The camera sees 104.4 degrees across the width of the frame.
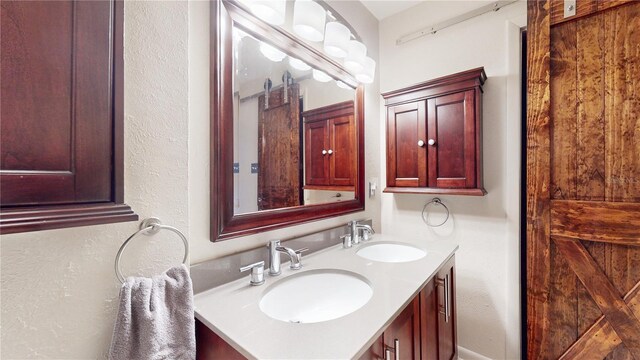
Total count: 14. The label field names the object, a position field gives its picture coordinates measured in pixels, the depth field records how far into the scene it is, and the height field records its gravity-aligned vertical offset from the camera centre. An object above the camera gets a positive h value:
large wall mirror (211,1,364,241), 0.95 +0.26
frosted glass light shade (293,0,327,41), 1.17 +0.77
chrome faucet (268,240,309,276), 1.04 -0.32
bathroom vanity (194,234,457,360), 0.62 -0.40
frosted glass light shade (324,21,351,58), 1.33 +0.77
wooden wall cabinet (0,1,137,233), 0.48 +0.14
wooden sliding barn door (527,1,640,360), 1.11 -0.03
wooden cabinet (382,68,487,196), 1.46 +0.28
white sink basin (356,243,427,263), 1.49 -0.44
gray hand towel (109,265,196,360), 0.59 -0.35
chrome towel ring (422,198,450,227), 1.71 -0.20
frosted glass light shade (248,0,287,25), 0.99 +0.70
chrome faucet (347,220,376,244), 1.54 -0.32
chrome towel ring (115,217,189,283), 0.66 -0.14
